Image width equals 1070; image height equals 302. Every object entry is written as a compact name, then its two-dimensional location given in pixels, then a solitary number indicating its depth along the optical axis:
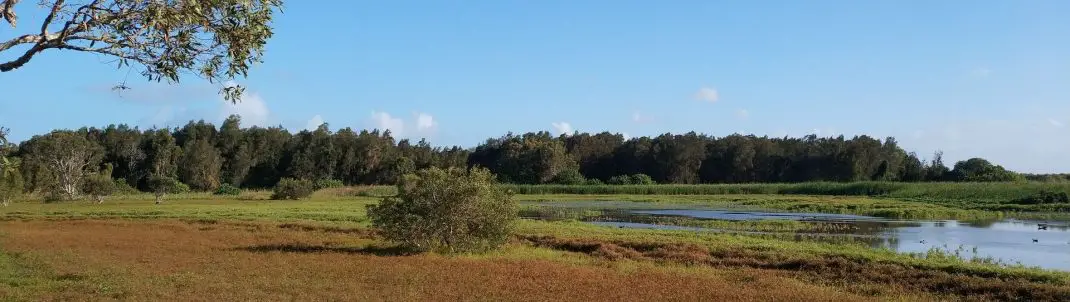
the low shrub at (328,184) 106.60
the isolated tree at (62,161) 73.86
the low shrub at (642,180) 130.00
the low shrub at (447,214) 25.69
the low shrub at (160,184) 66.12
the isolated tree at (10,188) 60.10
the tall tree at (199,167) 116.06
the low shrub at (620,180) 130.71
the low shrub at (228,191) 90.00
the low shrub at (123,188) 83.06
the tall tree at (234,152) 126.44
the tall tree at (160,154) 110.88
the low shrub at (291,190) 77.44
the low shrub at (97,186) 65.56
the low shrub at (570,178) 131.00
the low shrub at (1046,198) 65.00
